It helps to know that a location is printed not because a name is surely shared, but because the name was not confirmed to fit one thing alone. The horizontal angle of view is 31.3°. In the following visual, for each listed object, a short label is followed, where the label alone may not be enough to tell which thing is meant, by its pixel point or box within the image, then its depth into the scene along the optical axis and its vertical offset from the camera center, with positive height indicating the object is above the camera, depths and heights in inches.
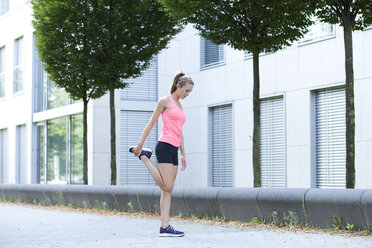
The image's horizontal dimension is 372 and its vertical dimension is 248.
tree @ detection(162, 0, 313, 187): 443.5 +86.8
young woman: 303.3 +1.0
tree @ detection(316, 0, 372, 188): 396.5 +65.3
